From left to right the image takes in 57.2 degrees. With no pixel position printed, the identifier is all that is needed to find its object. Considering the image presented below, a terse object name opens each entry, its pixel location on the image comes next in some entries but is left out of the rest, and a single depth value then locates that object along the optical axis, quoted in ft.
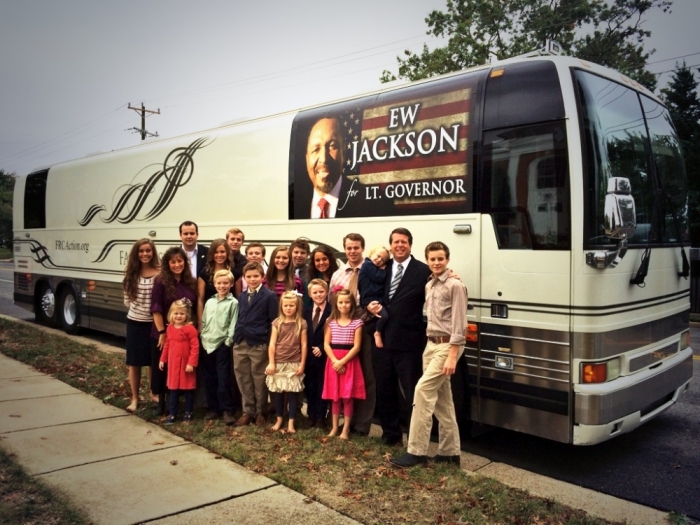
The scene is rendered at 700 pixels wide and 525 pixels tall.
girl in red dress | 20.48
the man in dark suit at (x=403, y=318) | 17.12
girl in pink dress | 18.65
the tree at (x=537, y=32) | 88.28
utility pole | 142.41
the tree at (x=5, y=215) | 220.23
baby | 17.98
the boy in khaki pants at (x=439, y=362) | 15.71
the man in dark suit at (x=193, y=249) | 22.08
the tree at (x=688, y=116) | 55.57
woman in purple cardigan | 20.85
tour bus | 15.89
